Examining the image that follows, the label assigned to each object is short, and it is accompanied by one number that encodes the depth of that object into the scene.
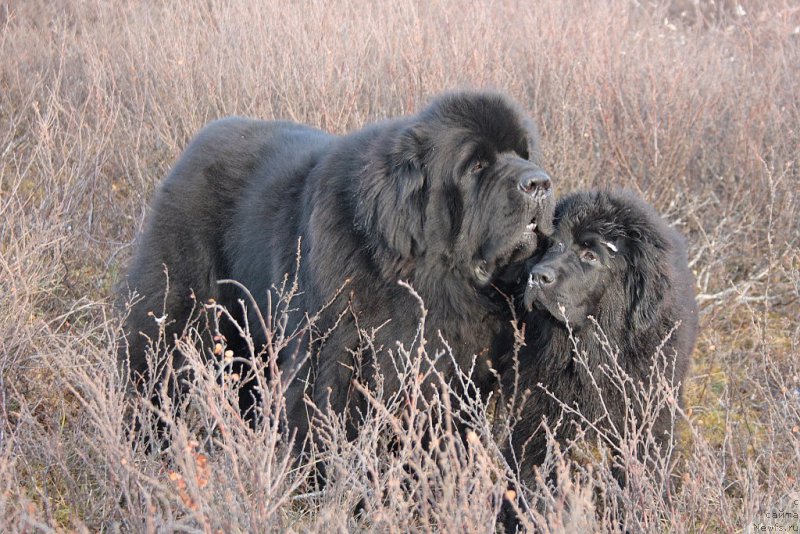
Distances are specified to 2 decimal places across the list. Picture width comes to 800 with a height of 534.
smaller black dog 7.16
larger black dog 6.77
